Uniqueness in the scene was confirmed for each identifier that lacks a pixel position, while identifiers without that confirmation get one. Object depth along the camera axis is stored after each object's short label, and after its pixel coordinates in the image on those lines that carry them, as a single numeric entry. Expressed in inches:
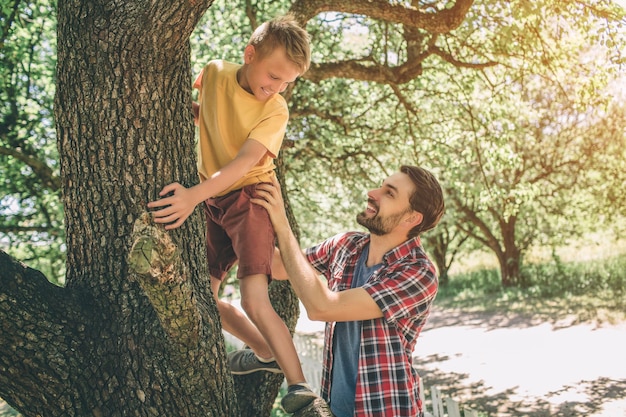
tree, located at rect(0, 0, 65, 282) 325.1
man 102.3
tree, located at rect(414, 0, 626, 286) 255.4
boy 113.0
